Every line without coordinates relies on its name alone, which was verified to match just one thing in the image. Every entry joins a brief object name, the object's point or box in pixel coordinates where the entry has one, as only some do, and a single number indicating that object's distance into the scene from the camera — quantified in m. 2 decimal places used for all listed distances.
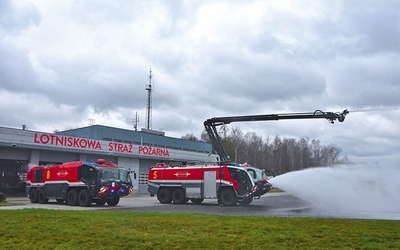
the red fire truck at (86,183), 23.70
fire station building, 34.72
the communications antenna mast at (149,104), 68.75
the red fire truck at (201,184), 24.61
